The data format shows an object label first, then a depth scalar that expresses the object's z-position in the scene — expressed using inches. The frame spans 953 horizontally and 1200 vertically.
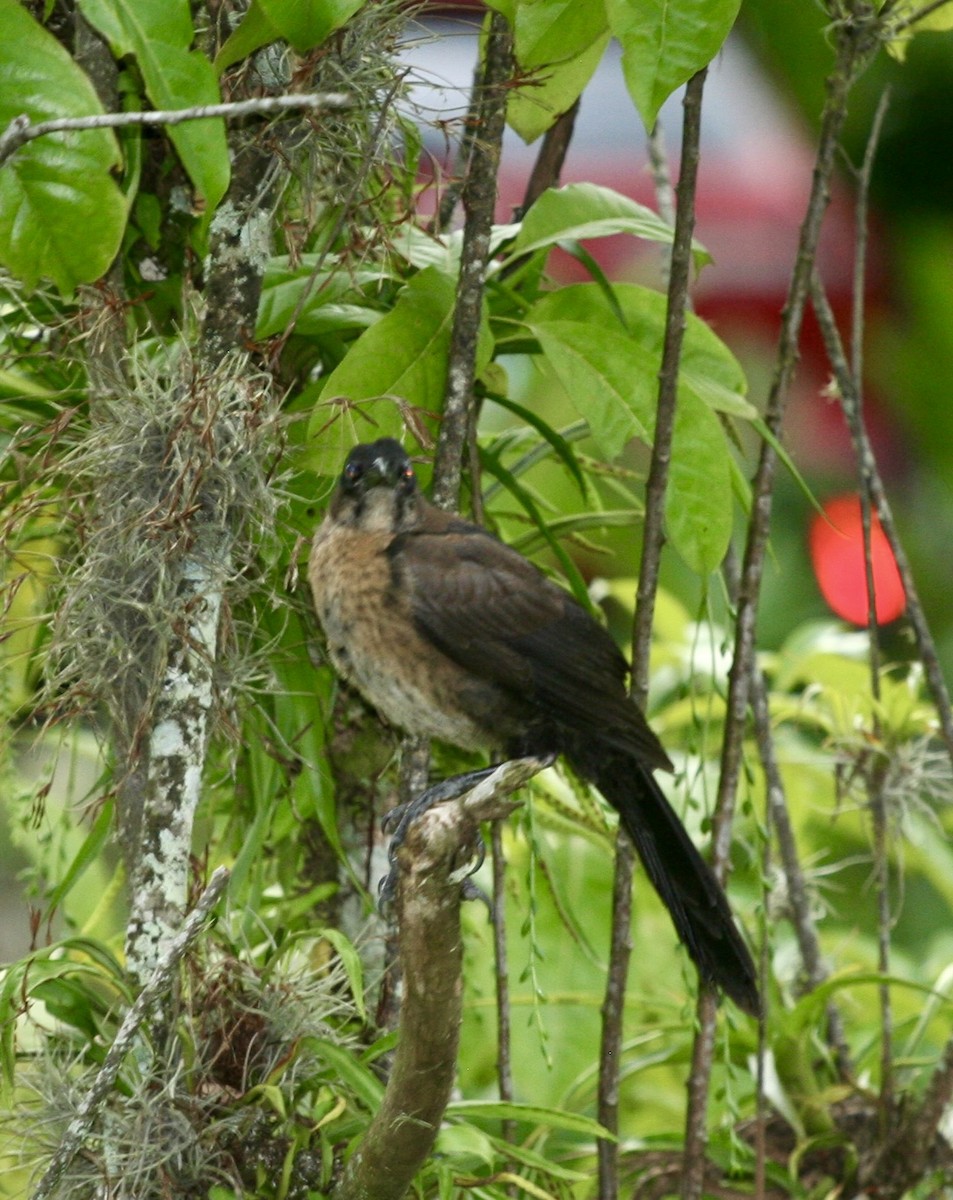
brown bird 472.0
